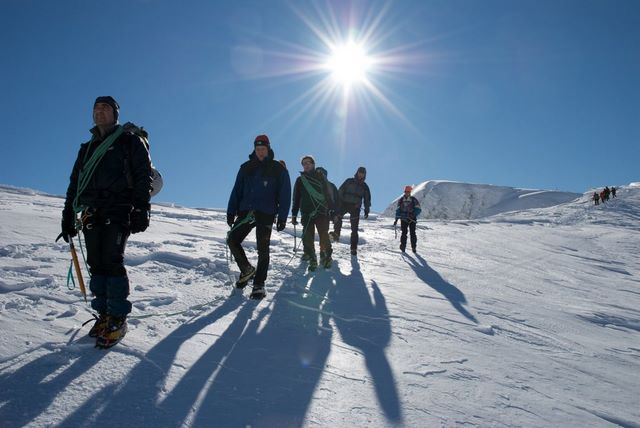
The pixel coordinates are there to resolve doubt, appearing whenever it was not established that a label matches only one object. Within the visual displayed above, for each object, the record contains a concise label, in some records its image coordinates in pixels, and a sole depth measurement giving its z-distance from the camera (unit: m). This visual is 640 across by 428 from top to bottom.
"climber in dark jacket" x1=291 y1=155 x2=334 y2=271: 7.82
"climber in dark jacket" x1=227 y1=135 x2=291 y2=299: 5.32
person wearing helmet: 11.64
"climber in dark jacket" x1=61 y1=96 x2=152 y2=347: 3.26
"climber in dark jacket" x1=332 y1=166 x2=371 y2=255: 10.20
